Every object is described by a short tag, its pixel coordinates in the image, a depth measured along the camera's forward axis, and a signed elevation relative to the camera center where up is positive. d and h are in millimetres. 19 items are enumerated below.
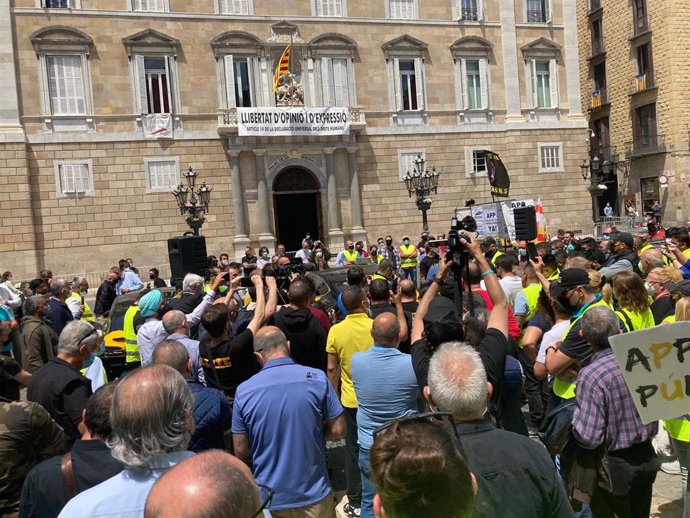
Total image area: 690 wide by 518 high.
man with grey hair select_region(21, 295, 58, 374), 6922 -1020
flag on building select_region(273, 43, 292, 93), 23266 +6204
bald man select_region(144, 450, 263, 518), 1729 -702
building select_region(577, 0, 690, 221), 31922 +6172
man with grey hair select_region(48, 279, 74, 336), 9594 -884
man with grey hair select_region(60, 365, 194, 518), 2529 -816
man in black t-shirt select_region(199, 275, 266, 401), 5133 -955
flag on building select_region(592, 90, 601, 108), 37772 +6771
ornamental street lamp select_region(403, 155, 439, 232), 21562 +1552
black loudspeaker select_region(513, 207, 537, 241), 9221 -86
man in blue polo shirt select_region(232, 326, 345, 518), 3787 -1207
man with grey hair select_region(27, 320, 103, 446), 4168 -907
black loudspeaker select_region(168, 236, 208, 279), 9672 -228
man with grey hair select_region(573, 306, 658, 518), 3645 -1300
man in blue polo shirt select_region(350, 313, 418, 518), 4406 -1080
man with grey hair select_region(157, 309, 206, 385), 5539 -821
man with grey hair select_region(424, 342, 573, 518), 2492 -973
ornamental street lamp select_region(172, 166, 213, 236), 19422 +1419
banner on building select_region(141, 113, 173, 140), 22938 +4287
